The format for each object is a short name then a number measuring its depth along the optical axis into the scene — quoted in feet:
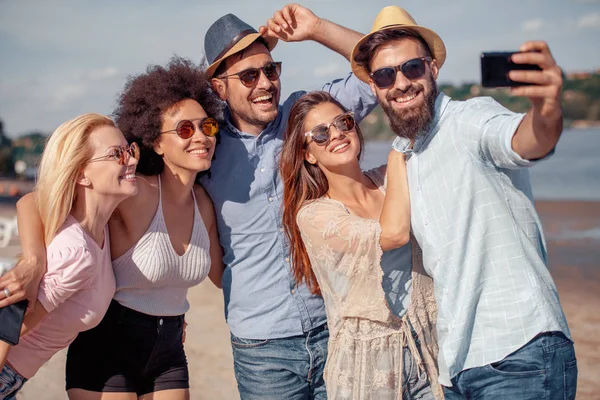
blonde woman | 10.50
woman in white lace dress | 10.28
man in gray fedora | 12.50
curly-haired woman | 11.68
